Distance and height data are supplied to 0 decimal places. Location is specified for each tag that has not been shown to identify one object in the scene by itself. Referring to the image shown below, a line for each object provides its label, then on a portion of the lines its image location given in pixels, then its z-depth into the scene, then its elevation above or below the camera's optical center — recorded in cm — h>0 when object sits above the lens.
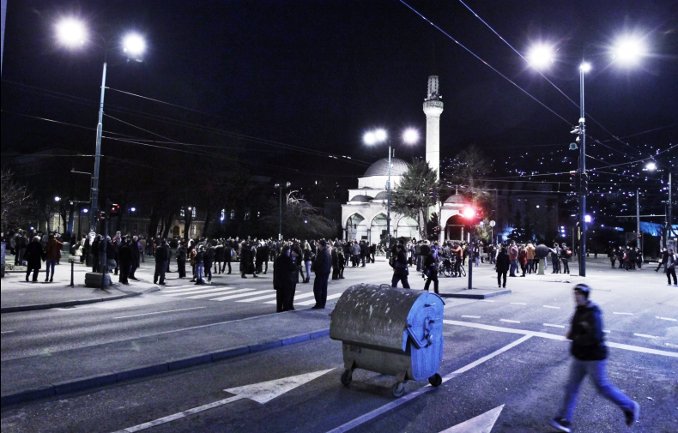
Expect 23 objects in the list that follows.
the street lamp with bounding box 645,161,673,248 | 3745 +321
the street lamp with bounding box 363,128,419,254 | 4031 +959
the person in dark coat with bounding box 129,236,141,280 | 2127 -30
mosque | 6956 +771
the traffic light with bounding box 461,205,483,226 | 1903 +153
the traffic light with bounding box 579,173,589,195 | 2370 +350
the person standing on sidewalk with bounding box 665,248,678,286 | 2178 -21
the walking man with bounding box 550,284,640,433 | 528 -113
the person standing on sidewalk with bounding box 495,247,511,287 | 1992 -29
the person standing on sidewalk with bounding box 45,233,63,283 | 1894 -28
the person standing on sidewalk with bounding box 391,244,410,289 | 1570 -30
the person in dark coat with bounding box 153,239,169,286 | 1998 -49
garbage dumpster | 629 -100
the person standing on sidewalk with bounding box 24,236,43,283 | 1858 -44
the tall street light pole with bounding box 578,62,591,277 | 2373 +365
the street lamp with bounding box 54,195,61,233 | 4642 +413
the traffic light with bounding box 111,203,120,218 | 1750 +129
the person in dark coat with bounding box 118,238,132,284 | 1925 -55
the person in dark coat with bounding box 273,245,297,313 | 1261 -72
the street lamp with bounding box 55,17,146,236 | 1308 +590
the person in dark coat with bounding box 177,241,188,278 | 2239 -54
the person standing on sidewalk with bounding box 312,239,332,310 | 1296 -52
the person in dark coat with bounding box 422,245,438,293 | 1618 -40
